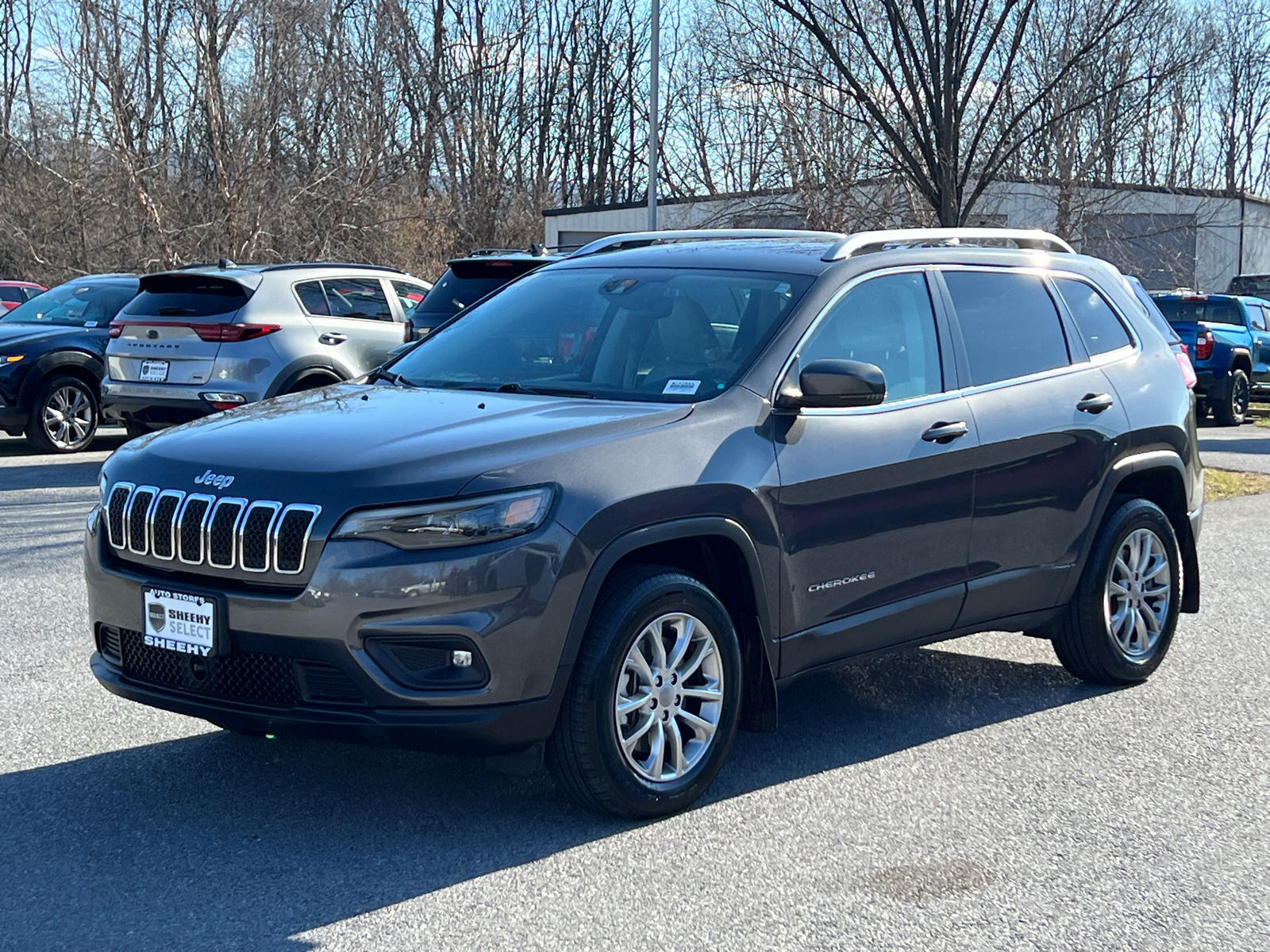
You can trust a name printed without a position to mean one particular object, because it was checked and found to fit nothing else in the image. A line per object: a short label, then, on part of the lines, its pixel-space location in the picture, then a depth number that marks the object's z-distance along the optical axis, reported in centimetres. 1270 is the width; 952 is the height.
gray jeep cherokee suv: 411
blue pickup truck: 2217
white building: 2248
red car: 2814
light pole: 2264
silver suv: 1207
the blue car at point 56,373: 1399
